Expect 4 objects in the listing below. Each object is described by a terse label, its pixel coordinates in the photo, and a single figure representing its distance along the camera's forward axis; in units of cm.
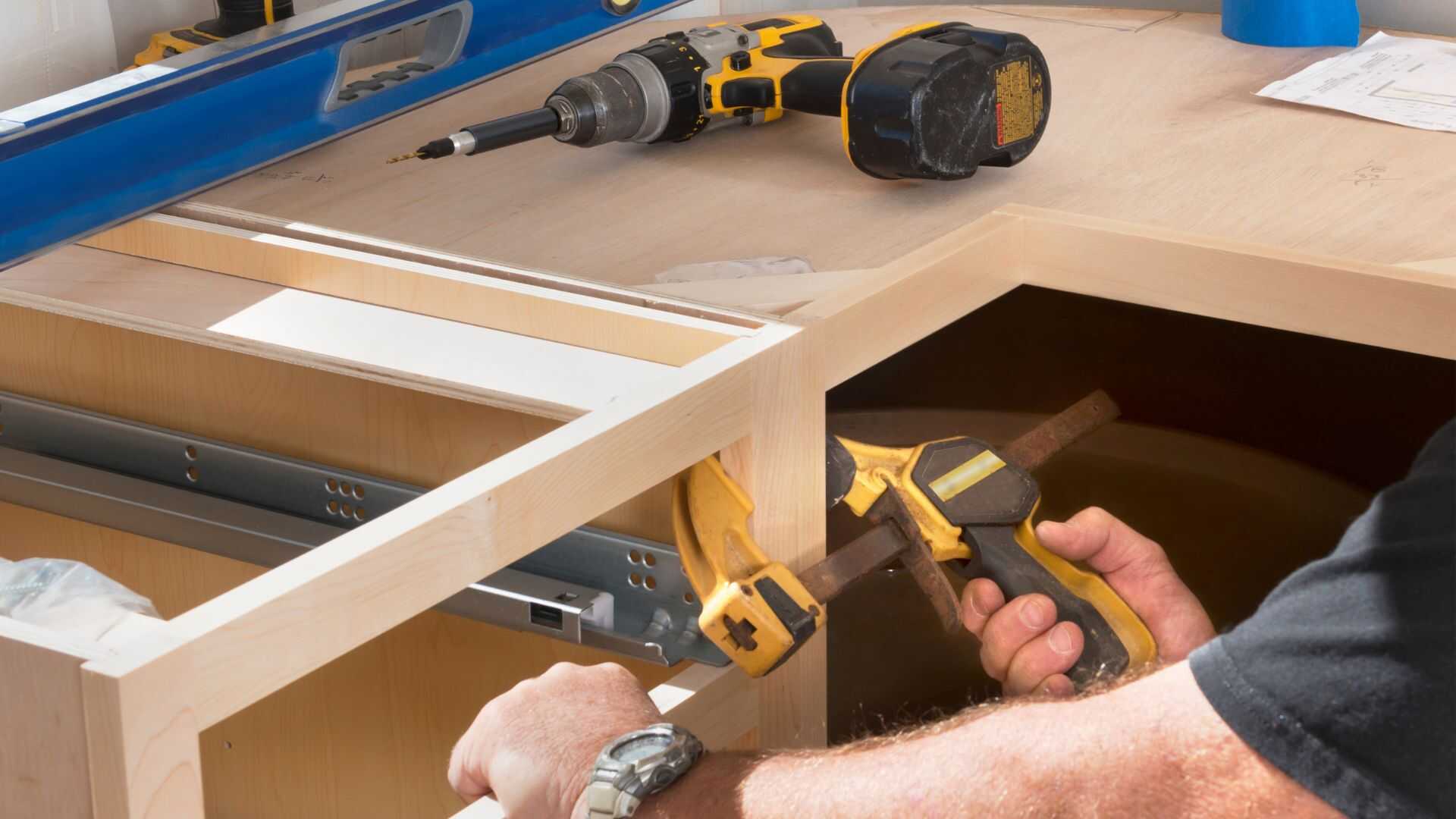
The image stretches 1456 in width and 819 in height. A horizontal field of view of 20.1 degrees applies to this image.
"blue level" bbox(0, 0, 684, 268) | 204
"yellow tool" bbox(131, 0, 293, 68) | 232
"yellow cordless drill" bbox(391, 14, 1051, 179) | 216
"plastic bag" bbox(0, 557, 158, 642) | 184
